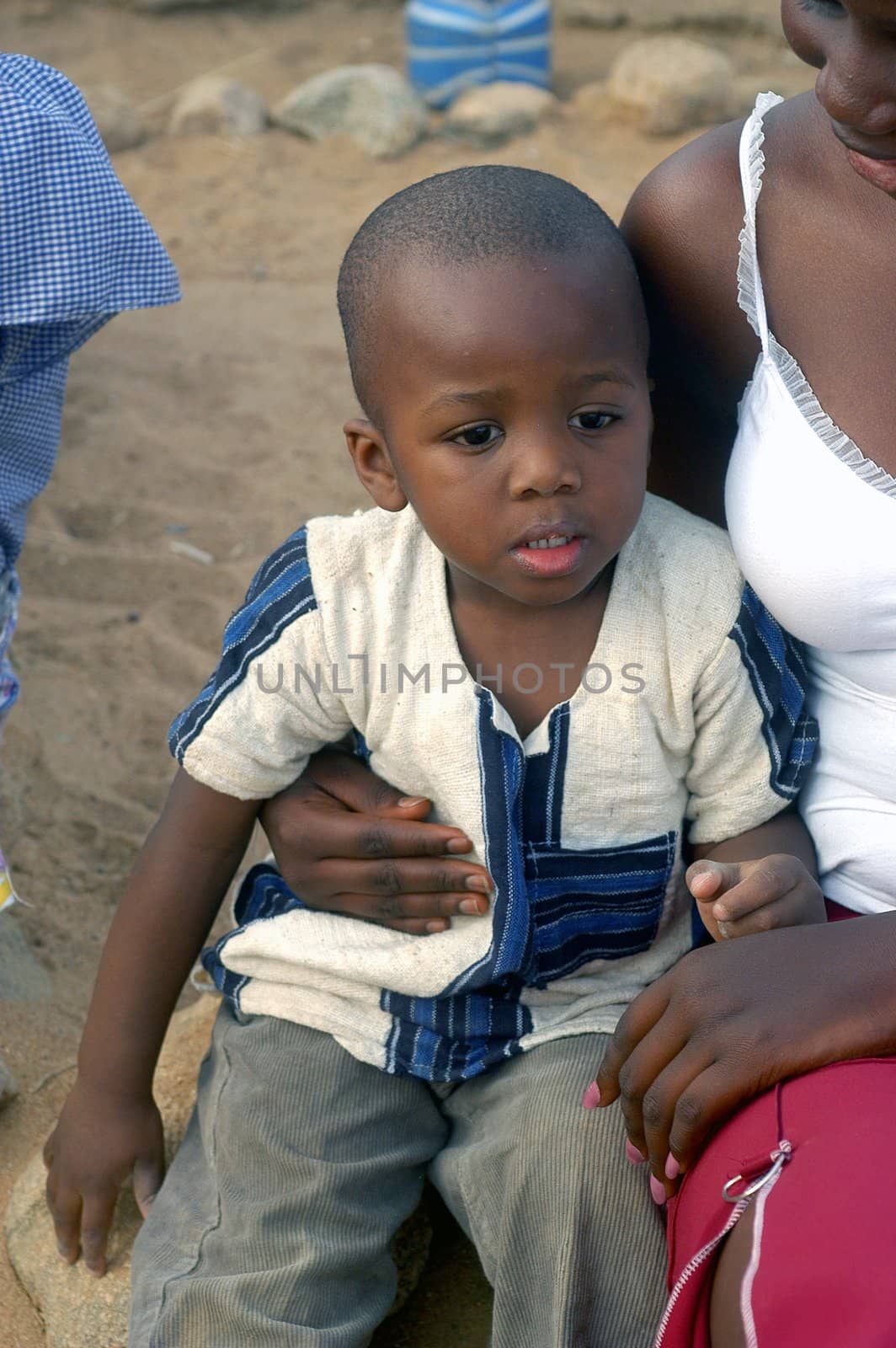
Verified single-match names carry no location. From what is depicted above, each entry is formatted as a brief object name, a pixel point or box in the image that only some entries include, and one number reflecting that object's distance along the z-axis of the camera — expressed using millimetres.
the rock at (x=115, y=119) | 6469
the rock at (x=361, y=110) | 6551
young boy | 1646
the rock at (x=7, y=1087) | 2240
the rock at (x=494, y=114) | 6562
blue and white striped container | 6871
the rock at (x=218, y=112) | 6680
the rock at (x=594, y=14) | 7785
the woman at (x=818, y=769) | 1288
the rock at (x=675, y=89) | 6539
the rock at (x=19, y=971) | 2523
